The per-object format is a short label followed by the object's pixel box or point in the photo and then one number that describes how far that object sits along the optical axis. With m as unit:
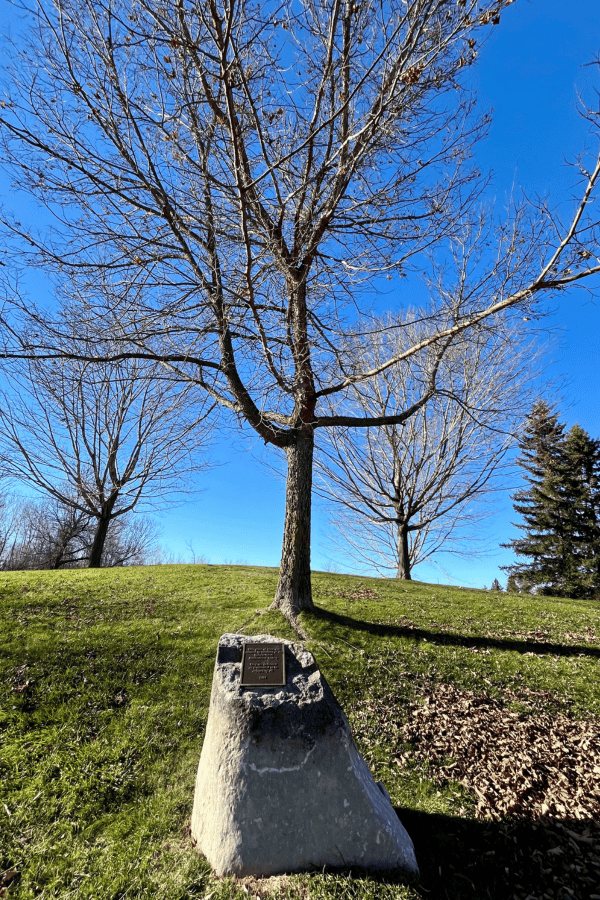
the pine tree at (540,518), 23.47
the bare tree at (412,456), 13.55
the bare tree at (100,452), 14.50
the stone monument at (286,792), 2.98
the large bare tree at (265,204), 4.80
